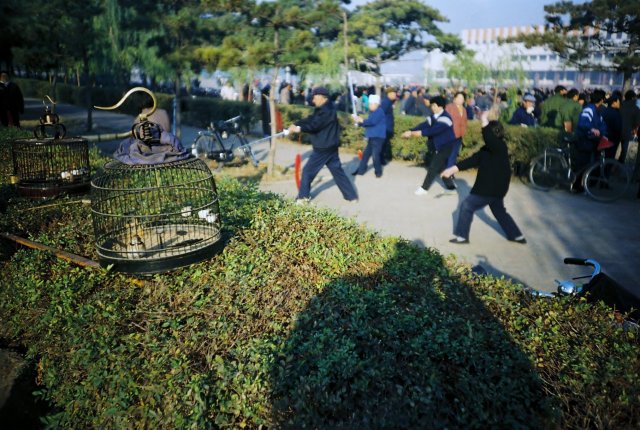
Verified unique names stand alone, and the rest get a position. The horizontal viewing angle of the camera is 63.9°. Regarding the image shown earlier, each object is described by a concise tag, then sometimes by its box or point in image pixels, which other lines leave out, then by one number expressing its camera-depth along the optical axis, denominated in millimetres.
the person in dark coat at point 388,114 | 12828
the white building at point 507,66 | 23469
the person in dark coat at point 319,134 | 8344
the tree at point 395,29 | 33344
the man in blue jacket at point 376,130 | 11211
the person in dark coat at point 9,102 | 11391
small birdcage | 5641
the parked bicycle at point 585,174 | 9344
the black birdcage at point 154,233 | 3328
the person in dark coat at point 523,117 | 12977
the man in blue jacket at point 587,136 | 9742
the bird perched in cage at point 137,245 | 3644
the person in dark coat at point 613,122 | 10953
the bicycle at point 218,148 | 12125
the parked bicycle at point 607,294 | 3193
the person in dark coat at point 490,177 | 6480
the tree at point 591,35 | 15375
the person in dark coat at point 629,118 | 10648
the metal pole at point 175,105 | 14375
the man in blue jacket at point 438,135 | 9562
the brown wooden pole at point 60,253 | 3811
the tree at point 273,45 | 10398
